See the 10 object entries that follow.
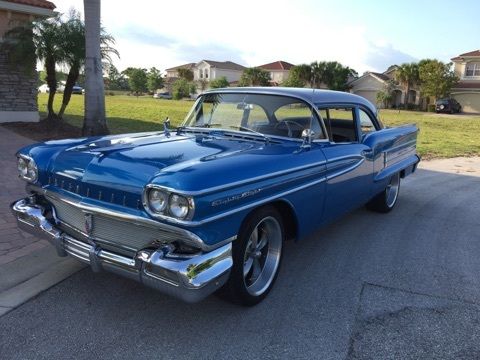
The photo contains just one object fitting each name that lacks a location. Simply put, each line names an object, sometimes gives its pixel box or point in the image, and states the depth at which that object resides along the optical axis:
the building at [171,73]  95.57
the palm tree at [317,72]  51.84
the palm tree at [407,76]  46.84
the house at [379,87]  49.36
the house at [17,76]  11.35
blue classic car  2.63
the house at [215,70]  73.62
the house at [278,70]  63.75
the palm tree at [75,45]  10.32
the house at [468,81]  44.25
